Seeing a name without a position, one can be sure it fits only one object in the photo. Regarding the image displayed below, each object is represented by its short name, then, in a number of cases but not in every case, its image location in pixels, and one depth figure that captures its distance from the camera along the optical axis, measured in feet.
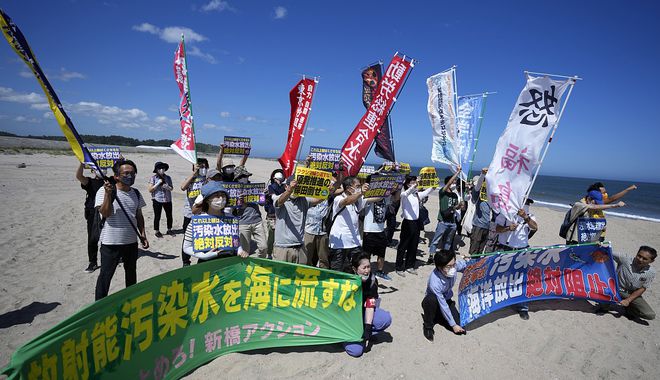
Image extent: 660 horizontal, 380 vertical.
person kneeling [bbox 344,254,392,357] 13.12
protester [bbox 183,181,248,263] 11.99
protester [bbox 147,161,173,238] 26.61
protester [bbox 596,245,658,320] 17.39
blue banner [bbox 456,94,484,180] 21.79
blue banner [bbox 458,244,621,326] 15.83
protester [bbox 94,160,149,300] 12.77
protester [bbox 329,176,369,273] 17.11
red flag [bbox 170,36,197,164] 17.89
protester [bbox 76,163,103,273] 18.65
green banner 7.87
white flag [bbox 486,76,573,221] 15.16
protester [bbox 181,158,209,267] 18.72
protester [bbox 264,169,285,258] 20.00
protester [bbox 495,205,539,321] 19.15
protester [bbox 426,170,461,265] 23.21
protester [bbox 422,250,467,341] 14.39
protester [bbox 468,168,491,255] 24.09
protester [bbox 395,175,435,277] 21.06
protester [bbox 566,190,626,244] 20.31
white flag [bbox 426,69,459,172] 21.36
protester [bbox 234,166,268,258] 19.93
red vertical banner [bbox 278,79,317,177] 18.69
